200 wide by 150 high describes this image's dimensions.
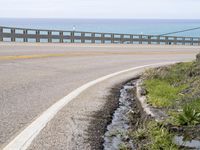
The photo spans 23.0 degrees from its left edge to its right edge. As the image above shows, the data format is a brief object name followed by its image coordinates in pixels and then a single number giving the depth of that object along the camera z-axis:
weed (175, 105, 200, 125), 6.78
